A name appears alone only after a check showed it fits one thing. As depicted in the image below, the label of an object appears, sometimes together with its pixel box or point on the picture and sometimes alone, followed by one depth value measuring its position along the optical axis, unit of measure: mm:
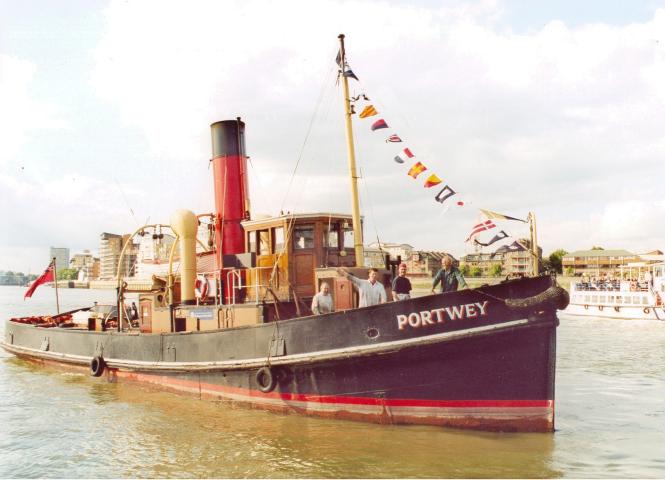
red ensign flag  18625
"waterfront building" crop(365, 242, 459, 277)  98175
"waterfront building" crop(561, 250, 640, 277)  97969
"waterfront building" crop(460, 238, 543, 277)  101381
